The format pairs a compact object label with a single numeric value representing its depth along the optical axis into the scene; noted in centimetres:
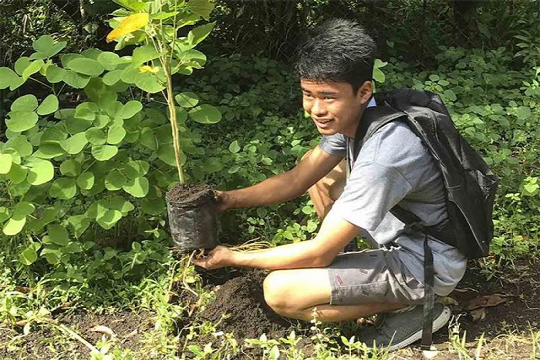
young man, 256
